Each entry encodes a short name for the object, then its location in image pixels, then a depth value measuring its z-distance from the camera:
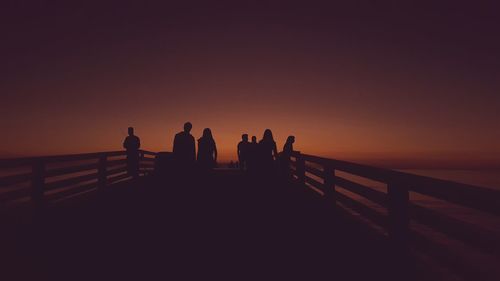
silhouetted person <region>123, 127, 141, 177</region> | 15.17
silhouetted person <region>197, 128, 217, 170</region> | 11.95
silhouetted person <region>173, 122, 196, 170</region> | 10.63
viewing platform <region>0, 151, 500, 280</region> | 3.77
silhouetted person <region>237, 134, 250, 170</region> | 14.09
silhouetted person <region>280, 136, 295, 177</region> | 14.16
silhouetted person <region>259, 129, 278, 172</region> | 12.00
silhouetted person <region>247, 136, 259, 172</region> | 12.04
